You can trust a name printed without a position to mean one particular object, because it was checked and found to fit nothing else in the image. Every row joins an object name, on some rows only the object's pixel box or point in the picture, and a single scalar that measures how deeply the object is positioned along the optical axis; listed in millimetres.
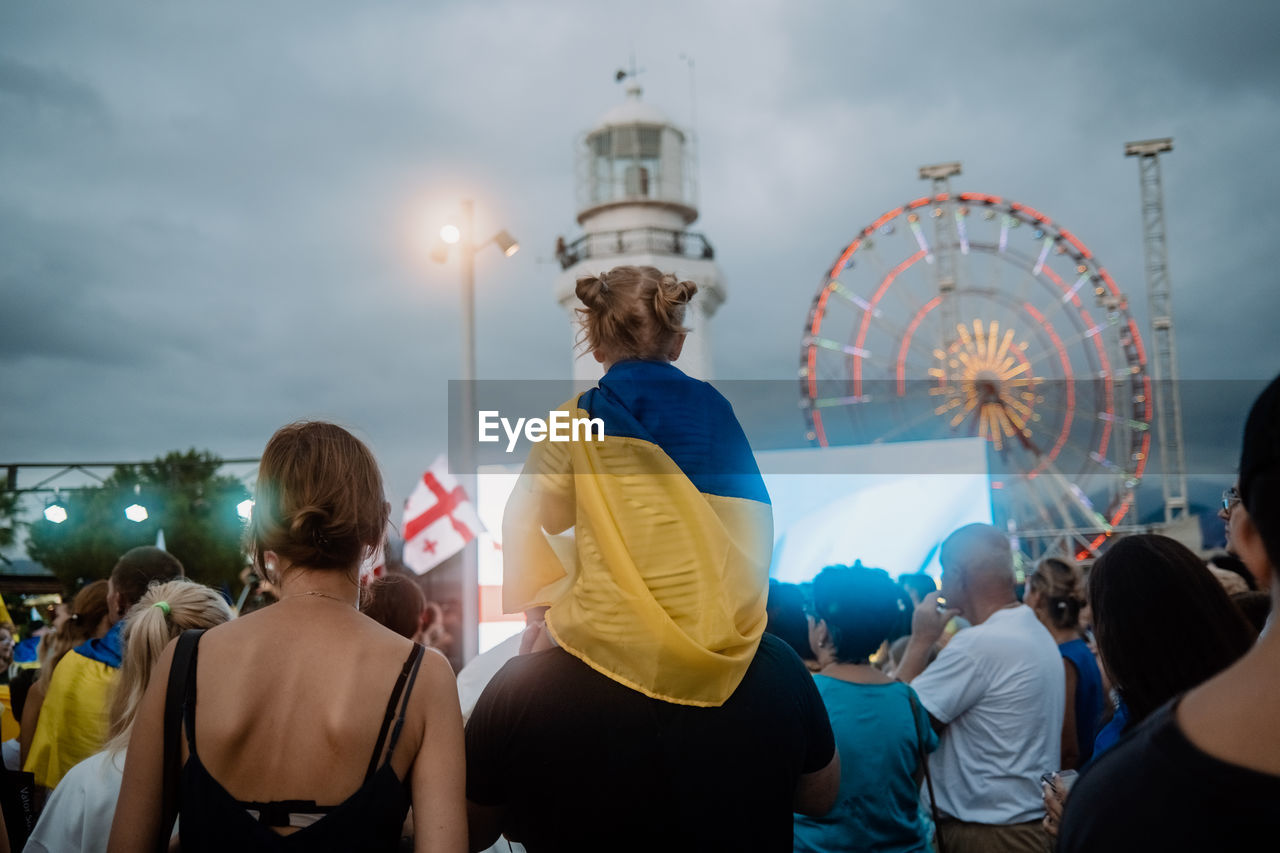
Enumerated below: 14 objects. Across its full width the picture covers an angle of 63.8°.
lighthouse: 23484
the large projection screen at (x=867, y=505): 7684
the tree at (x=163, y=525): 29469
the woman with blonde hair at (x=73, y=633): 4590
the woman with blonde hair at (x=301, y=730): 1884
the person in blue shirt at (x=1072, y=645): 4258
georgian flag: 8500
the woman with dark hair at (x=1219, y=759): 1086
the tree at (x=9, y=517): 25812
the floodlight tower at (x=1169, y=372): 39969
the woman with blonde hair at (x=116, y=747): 2764
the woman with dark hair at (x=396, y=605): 3395
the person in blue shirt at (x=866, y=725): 3141
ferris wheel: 24703
